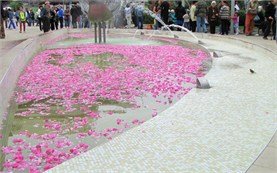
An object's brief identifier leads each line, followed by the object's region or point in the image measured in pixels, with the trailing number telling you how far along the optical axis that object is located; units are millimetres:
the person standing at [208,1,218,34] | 18594
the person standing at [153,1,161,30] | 21594
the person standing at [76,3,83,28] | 25209
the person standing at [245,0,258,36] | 16734
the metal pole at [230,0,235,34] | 17838
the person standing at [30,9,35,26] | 34006
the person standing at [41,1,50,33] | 20833
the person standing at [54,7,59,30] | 25302
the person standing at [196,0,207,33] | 19084
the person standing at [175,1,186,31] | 21125
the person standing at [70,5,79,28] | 24791
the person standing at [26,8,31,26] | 32962
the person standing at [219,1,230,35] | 17891
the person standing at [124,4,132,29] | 23781
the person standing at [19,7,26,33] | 25253
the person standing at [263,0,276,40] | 15188
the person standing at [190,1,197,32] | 19828
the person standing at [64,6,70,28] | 27000
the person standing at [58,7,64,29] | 26141
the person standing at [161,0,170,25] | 20969
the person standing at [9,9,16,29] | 29977
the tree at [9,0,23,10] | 39688
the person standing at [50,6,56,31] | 23452
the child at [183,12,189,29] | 20719
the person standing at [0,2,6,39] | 19169
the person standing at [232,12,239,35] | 18138
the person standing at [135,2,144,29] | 23050
